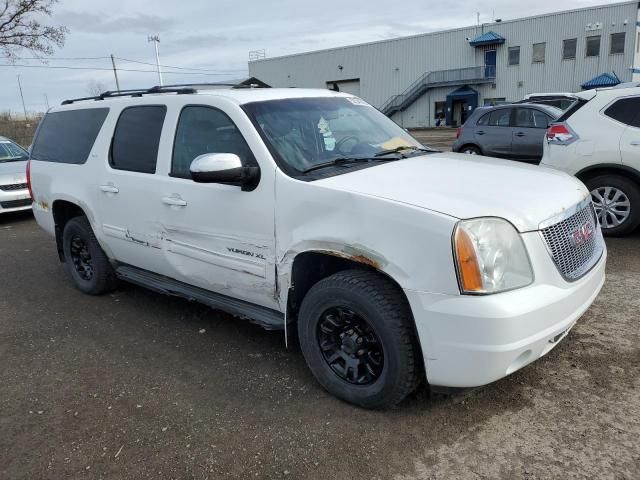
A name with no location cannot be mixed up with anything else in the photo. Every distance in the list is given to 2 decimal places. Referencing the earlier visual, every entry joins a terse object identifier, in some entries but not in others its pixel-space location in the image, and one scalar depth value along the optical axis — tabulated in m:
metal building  37.94
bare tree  20.72
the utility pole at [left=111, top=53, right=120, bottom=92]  59.91
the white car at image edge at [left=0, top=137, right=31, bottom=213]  9.20
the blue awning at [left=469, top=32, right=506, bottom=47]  42.47
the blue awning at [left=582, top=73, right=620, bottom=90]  36.66
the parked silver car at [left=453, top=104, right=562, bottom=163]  10.90
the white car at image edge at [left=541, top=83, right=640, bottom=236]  5.96
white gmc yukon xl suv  2.51
